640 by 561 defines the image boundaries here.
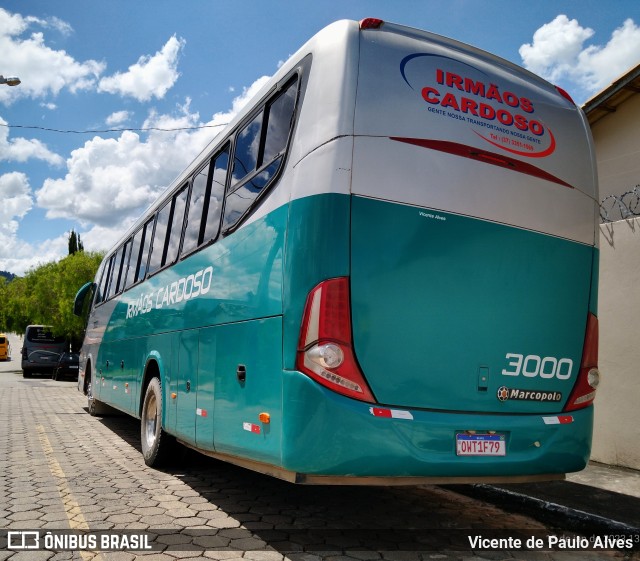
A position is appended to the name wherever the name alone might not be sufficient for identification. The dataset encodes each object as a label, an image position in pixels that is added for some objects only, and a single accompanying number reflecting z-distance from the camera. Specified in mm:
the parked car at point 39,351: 31656
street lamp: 17250
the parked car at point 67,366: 28641
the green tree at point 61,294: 36125
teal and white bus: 3814
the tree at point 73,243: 79250
